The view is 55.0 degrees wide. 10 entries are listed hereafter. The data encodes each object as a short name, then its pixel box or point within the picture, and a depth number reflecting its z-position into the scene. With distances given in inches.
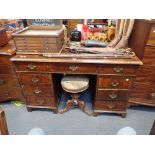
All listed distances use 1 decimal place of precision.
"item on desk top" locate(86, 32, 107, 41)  68.0
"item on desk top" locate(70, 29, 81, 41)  68.6
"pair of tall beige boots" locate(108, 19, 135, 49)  60.4
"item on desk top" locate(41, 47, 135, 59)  56.1
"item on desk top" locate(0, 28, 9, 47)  63.9
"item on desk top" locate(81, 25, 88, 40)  68.5
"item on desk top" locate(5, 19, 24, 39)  74.7
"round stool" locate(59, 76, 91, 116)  61.9
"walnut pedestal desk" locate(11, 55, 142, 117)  55.3
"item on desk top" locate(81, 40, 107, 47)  62.3
